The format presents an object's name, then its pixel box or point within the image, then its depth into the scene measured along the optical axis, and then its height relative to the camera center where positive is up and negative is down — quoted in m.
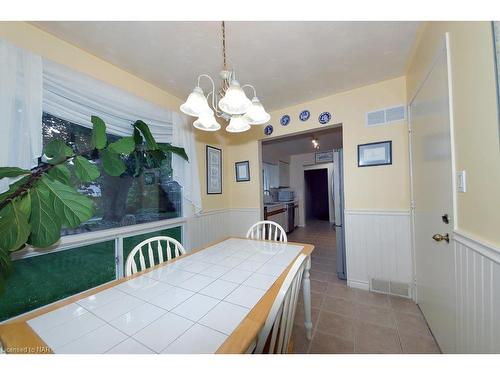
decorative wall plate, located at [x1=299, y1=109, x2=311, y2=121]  2.47 +1.00
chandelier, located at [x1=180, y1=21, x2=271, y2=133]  0.97 +0.48
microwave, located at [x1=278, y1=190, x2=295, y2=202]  5.35 -0.20
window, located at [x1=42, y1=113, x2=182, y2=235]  1.50 +0.00
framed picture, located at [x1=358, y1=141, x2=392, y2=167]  2.01 +0.37
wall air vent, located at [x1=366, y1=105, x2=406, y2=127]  1.96 +0.78
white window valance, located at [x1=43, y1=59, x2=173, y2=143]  1.34 +0.78
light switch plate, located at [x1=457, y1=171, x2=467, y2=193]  0.95 +0.02
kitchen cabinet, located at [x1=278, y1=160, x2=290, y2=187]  5.62 +0.48
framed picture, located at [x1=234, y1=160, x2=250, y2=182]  3.01 +0.32
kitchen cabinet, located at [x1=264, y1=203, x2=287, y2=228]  3.97 -0.58
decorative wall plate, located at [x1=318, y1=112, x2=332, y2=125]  2.35 +0.90
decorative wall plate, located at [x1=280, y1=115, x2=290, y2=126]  2.62 +0.99
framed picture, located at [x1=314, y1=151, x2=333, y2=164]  5.47 +0.94
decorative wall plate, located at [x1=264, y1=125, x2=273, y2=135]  2.77 +0.90
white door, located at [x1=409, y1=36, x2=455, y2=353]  1.13 -0.11
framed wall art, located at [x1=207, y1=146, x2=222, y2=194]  2.79 +0.31
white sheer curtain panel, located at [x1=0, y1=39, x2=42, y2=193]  1.12 +0.55
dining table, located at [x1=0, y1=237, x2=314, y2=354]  0.57 -0.48
